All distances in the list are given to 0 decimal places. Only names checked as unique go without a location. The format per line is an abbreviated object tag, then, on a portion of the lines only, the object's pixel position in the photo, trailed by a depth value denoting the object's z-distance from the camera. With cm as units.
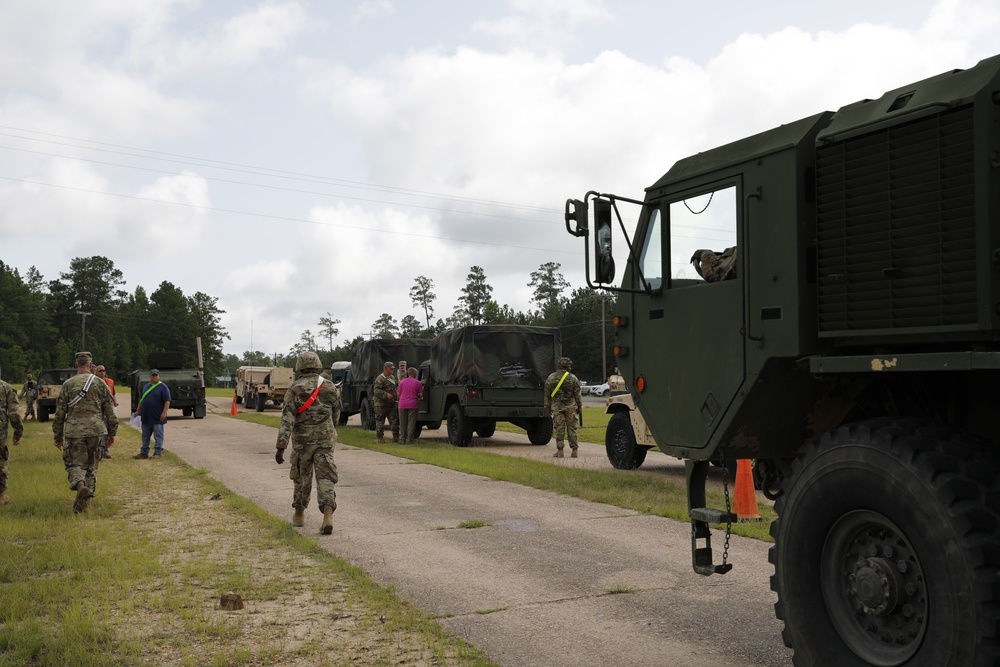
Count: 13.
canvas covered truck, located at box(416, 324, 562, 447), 1964
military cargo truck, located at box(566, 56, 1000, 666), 346
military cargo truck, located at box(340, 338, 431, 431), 2556
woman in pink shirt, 2038
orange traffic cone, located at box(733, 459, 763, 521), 878
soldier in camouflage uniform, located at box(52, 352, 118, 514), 1058
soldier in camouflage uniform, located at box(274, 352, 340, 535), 950
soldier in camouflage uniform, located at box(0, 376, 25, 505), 1120
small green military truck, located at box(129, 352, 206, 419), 3186
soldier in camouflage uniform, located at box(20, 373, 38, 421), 3145
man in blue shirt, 1781
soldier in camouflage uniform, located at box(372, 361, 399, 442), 2138
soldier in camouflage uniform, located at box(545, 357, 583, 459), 1709
